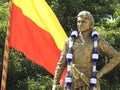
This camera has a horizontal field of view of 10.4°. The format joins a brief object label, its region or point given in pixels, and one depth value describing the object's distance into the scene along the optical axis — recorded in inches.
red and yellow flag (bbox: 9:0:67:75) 442.1
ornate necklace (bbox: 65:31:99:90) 354.1
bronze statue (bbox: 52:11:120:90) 356.9
